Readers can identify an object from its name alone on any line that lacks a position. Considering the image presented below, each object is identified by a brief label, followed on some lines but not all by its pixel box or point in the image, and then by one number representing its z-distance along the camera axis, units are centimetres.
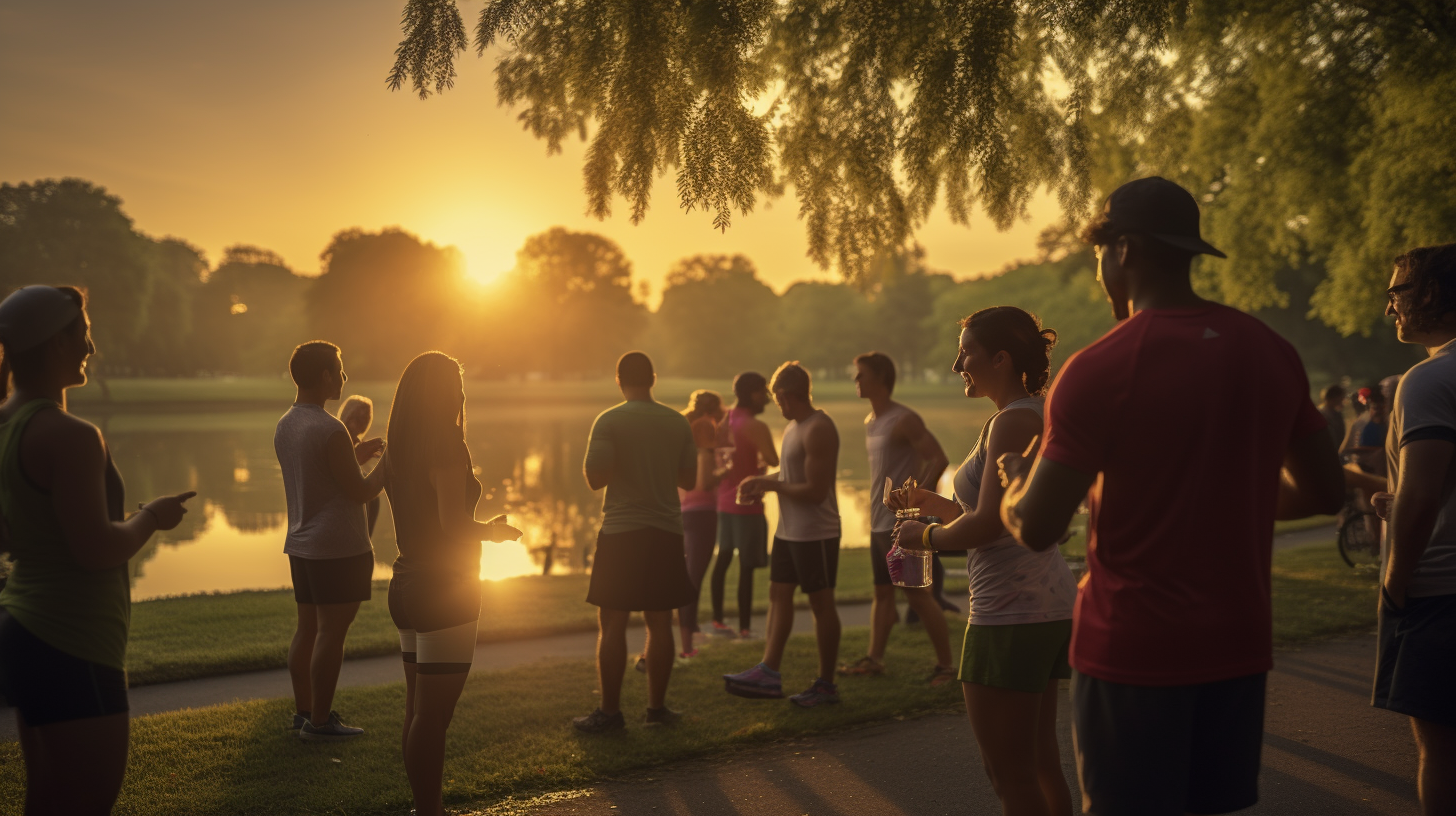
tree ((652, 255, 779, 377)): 11919
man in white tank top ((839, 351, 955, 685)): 658
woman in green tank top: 283
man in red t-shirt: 220
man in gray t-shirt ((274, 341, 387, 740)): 531
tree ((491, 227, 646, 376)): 8312
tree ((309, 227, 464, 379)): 6856
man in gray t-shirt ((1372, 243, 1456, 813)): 316
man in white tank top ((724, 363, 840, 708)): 641
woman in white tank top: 316
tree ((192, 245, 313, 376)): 10475
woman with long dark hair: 404
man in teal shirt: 585
